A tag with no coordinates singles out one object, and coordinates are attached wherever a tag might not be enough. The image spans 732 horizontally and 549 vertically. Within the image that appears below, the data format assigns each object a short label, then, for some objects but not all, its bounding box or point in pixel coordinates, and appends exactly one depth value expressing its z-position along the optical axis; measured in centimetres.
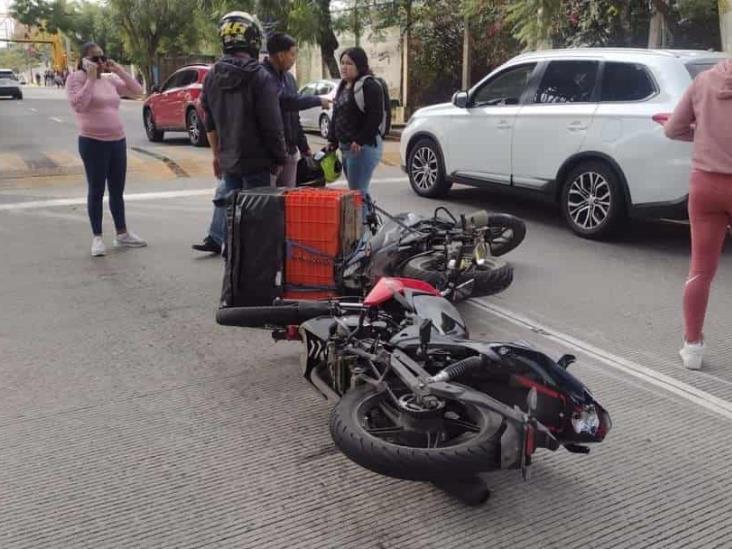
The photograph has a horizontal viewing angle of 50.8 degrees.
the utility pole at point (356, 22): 2280
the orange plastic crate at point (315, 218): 467
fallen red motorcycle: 270
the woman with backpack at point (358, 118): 677
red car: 1625
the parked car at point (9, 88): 4234
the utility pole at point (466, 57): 2044
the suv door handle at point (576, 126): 749
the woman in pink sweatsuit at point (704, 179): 410
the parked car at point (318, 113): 1833
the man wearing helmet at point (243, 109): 543
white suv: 692
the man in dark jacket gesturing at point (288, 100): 600
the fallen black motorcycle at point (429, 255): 488
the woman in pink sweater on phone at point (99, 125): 655
